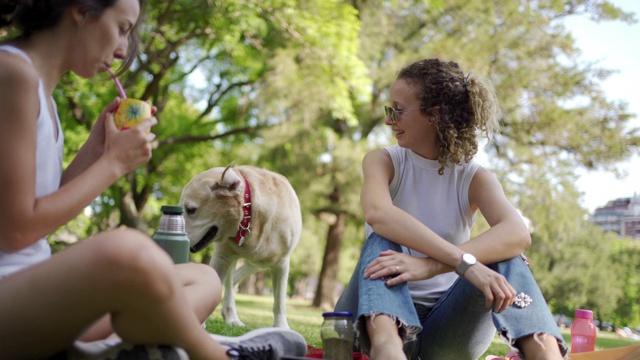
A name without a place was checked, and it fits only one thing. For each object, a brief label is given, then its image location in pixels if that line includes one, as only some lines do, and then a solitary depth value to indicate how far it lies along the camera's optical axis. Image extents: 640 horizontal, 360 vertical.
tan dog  5.16
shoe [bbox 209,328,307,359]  2.26
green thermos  3.32
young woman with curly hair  2.75
